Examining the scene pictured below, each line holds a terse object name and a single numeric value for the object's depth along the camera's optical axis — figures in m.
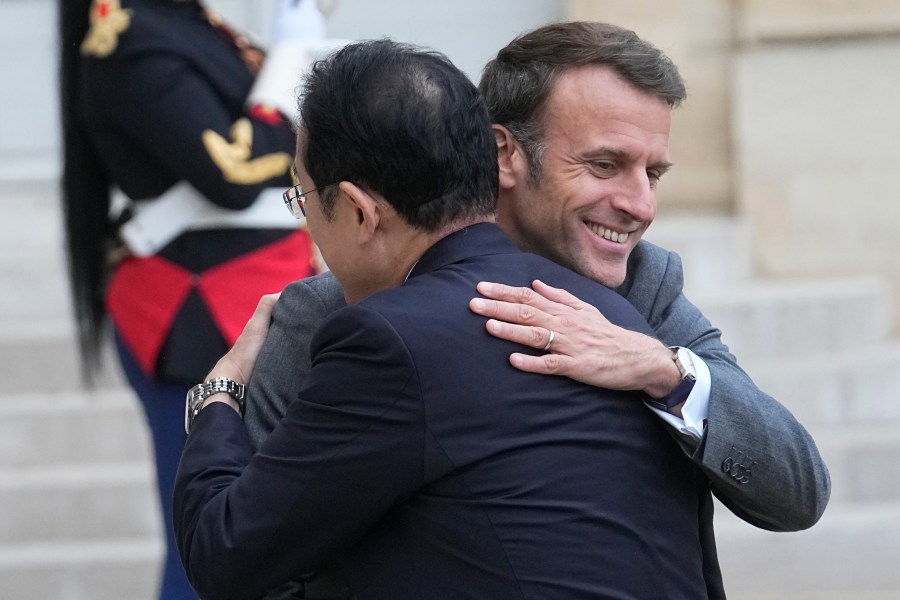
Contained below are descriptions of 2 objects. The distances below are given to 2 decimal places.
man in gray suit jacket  5.99
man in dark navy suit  5.89
